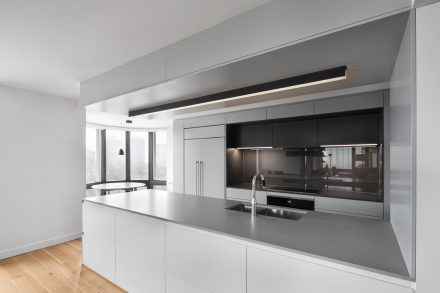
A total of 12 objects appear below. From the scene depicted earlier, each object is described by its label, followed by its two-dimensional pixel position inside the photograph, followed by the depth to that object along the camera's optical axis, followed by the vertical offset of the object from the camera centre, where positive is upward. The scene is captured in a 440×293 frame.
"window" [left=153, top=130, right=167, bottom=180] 7.20 -0.40
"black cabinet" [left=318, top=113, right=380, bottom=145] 3.16 +0.19
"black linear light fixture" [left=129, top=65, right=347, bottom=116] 1.90 +0.52
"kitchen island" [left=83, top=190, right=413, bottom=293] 1.26 -0.71
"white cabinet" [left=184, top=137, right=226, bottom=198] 4.22 -0.43
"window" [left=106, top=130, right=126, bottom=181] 6.48 -0.34
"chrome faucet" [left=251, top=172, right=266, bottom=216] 2.14 -0.50
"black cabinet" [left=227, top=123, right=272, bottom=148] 4.02 +0.14
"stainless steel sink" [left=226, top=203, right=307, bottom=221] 2.24 -0.68
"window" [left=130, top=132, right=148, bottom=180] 6.99 -0.34
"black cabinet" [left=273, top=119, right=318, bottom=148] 3.57 +0.15
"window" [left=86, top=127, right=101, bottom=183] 6.08 -0.32
